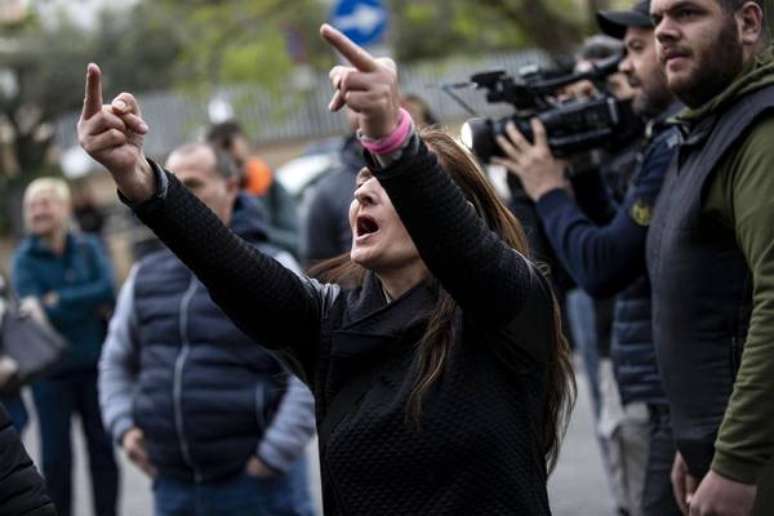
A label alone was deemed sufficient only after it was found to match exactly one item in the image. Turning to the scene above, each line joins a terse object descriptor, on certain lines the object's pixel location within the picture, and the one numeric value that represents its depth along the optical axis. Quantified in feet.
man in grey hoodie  31.78
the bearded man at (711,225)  21.73
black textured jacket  18.72
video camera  29.06
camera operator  27.64
